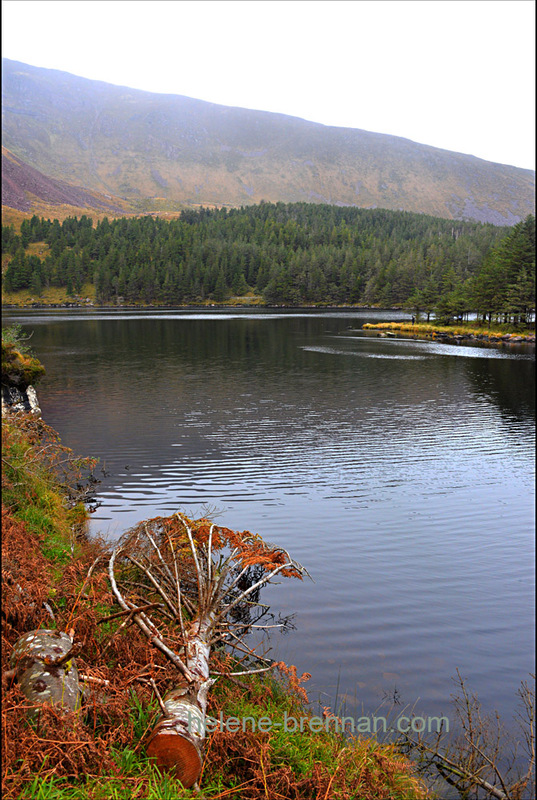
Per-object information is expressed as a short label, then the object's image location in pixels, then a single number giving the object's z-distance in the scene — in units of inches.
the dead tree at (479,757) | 263.1
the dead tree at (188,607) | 210.8
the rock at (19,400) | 919.7
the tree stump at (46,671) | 219.6
